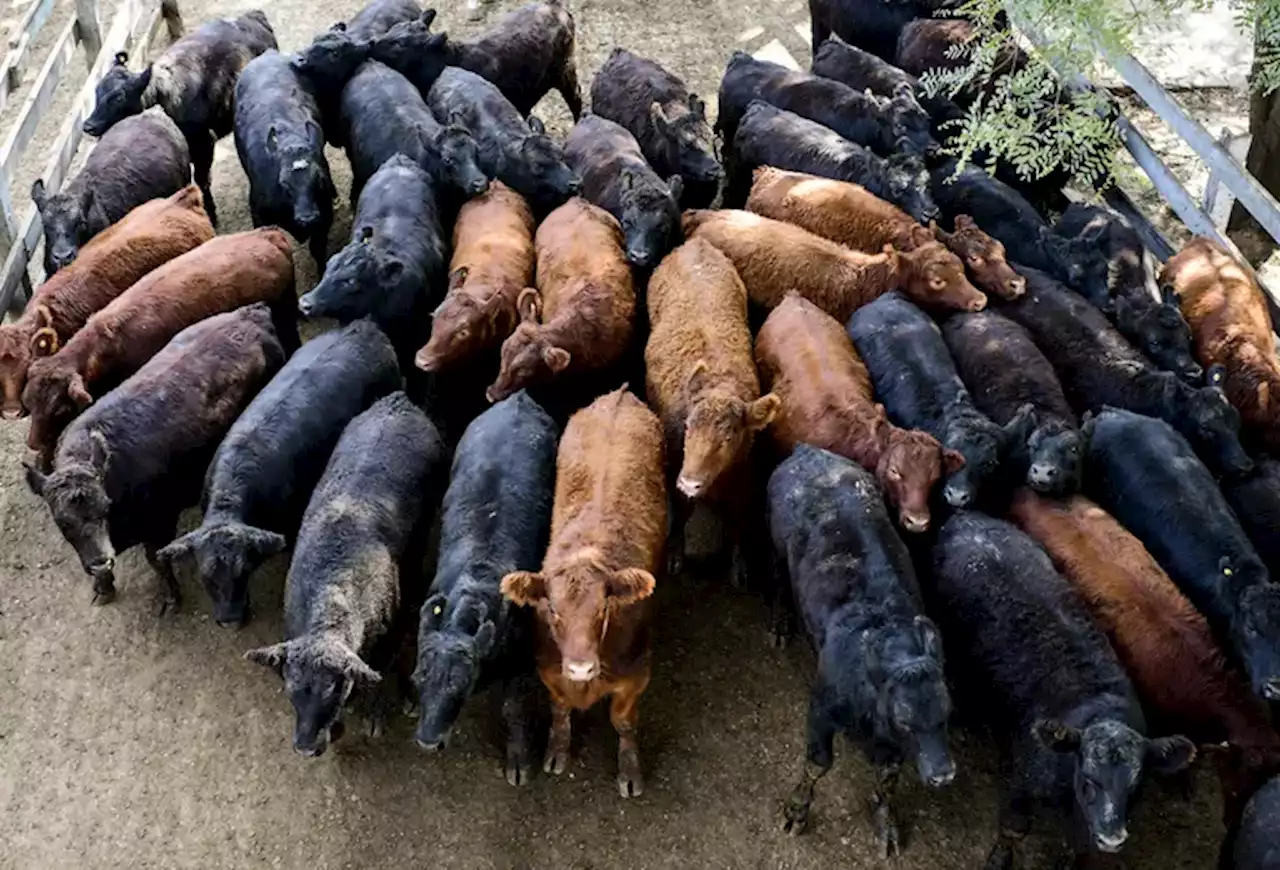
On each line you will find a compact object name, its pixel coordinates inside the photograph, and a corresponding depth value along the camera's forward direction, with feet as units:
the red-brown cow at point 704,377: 20.89
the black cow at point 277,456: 20.15
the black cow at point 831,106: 30.45
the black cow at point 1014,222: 26.04
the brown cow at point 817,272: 25.11
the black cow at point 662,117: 30.07
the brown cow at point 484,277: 23.79
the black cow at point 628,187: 26.30
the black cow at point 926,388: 20.74
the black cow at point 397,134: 28.78
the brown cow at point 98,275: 24.12
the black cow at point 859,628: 16.81
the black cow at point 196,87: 31.50
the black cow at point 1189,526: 17.90
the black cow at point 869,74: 31.96
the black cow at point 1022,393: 20.58
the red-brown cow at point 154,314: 23.15
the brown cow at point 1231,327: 23.15
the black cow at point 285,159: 28.27
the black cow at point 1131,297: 24.12
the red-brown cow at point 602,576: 18.13
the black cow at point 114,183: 27.14
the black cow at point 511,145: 29.09
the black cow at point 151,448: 21.04
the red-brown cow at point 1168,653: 17.72
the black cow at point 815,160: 27.91
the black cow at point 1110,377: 21.72
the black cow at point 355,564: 18.15
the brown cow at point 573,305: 23.04
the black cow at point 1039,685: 16.48
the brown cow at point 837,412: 20.39
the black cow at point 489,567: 17.97
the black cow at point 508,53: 33.96
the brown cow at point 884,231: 25.20
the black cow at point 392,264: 24.73
